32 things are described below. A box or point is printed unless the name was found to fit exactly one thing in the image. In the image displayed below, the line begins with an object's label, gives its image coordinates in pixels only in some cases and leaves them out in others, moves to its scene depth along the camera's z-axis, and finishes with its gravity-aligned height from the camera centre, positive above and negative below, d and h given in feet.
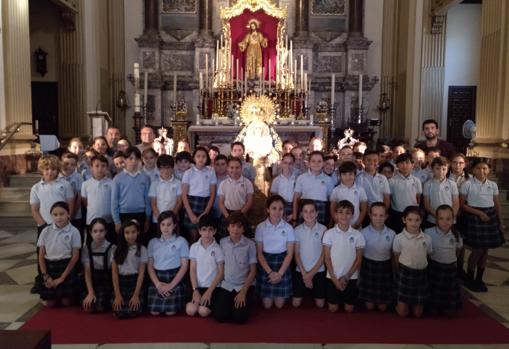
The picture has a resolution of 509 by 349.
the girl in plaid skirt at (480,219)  15.79 -2.99
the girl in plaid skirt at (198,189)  16.16 -2.17
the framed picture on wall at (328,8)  44.73 +10.23
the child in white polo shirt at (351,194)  15.10 -2.14
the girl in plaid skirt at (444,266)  13.32 -3.84
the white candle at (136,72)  32.61 +3.21
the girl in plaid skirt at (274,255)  13.79 -3.68
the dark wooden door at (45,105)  40.32 +1.25
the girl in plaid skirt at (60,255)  13.67 -3.69
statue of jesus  42.29 +6.35
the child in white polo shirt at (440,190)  15.62 -2.08
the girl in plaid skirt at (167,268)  13.17 -3.91
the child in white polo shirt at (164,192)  15.81 -2.21
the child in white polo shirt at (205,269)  13.11 -3.87
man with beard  19.95 -0.76
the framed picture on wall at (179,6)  44.37 +10.19
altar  32.83 -0.73
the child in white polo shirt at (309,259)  13.96 -3.81
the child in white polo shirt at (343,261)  13.52 -3.72
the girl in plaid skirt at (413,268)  13.10 -3.78
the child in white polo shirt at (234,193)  15.98 -2.27
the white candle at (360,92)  38.00 +2.31
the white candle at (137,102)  33.15 +1.29
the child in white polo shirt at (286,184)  16.90 -2.07
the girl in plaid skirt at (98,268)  13.33 -3.97
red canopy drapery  43.19 +7.87
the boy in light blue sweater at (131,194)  15.51 -2.25
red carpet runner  11.69 -5.04
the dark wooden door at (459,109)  44.88 +1.32
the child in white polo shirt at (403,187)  16.15 -2.06
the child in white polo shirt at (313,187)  16.20 -2.07
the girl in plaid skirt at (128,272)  13.01 -3.97
